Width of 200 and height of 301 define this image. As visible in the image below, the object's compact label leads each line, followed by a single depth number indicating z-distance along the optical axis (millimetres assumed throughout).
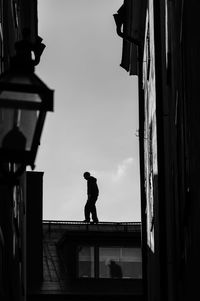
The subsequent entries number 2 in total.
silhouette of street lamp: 5598
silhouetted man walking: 30516
